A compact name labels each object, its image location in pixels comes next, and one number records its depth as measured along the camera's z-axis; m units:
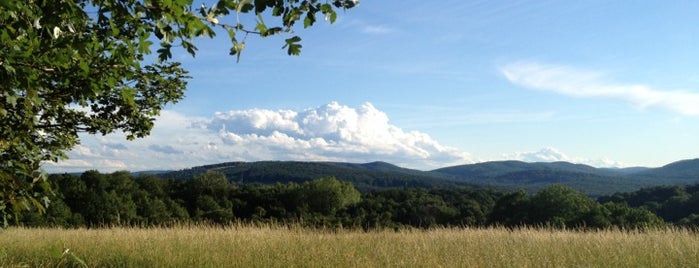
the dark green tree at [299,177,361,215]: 79.14
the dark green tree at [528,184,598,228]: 47.62
